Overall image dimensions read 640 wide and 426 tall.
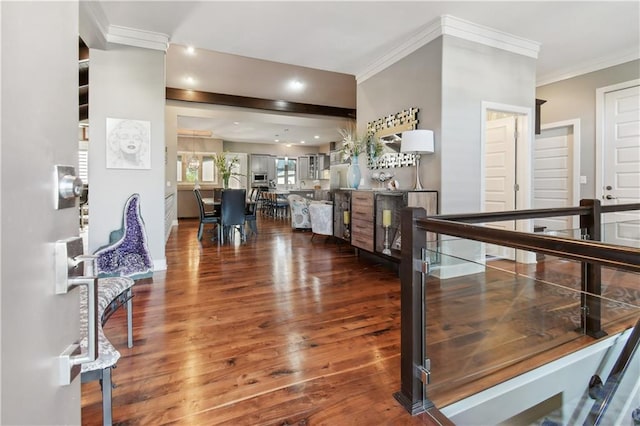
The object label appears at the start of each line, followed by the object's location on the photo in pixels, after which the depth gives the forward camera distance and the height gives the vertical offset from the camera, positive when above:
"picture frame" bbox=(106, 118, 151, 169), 3.86 +0.73
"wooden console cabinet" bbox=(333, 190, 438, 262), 3.77 -0.12
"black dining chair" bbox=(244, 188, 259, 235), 6.68 -0.17
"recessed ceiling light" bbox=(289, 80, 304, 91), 6.64 +2.48
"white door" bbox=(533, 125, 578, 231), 5.21 +0.55
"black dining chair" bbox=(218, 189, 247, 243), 5.87 -0.04
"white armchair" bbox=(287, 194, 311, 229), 7.21 -0.14
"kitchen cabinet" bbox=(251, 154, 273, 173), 13.16 +1.72
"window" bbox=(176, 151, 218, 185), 11.31 +1.29
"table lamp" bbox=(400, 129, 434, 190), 3.74 +0.73
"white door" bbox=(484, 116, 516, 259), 4.71 +0.62
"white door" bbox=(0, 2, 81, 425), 0.43 +0.00
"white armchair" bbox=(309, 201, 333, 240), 5.89 -0.21
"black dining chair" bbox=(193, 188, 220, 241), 6.04 -0.23
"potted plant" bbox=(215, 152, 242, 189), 6.43 +0.64
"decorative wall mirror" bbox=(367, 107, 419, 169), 4.22 +0.98
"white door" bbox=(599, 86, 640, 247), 4.48 +0.78
